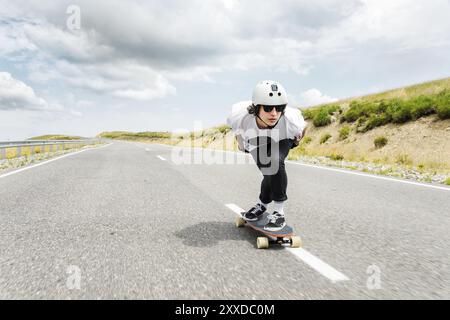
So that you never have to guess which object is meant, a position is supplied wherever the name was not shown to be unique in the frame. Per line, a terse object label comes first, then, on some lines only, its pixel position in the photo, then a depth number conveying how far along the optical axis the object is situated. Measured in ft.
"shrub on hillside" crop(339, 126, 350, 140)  71.10
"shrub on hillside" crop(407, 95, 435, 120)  60.54
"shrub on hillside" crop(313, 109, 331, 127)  81.10
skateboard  11.41
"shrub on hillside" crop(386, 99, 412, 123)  62.69
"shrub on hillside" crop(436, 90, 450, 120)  55.93
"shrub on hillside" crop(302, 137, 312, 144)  80.43
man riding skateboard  11.62
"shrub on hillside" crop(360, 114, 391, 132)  65.57
